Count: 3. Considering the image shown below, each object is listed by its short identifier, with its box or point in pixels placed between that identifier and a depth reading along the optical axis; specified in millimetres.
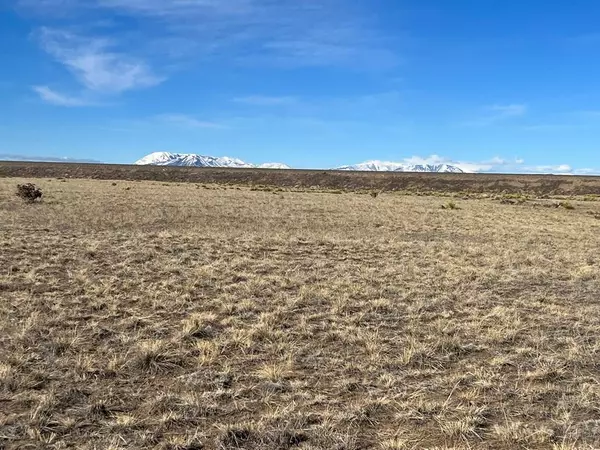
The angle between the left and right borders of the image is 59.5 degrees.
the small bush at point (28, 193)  29364
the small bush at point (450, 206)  39012
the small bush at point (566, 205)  42875
